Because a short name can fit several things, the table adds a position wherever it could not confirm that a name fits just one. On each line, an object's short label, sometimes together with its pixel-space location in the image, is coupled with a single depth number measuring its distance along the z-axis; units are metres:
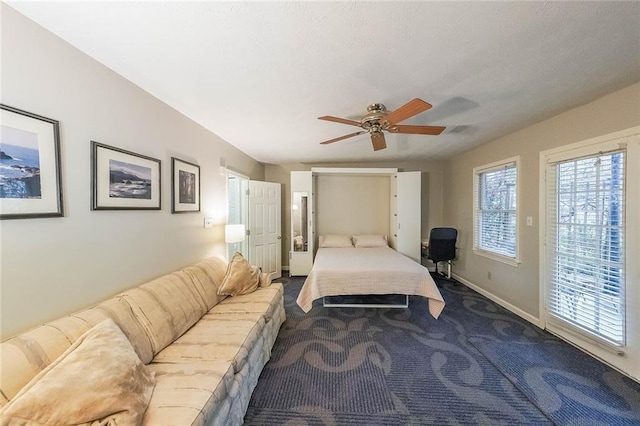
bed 2.91
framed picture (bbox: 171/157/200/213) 2.37
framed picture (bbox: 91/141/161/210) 1.61
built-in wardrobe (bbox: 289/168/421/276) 4.72
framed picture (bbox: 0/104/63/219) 1.15
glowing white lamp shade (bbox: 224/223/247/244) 3.27
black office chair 4.30
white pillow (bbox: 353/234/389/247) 4.84
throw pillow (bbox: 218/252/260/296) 2.52
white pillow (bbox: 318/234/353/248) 4.86
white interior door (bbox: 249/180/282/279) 4.32
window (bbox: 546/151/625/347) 2.06
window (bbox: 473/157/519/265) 3.27
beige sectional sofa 1.06
